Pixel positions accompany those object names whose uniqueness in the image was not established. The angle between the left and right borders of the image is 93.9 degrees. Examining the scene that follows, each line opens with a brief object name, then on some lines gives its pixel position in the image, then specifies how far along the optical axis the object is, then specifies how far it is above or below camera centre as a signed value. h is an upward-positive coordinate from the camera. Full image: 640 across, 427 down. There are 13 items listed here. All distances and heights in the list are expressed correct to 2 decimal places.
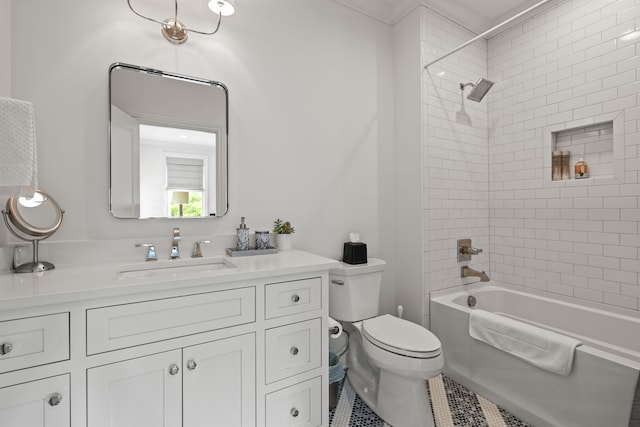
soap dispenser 1.78 -0.14
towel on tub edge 1.54 -0.73
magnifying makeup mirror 1.27 -0.03
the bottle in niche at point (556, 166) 2.28 +0.36
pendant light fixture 1.58 +1.01
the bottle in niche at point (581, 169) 2.13 +0.31
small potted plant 1.89 -0.13
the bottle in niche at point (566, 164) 2.26 +0.37
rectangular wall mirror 1.56 +0.39
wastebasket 1.81 -1.01
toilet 1.58 -0.77
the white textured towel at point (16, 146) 1.00 +0.23
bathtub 1.42 -0.85
